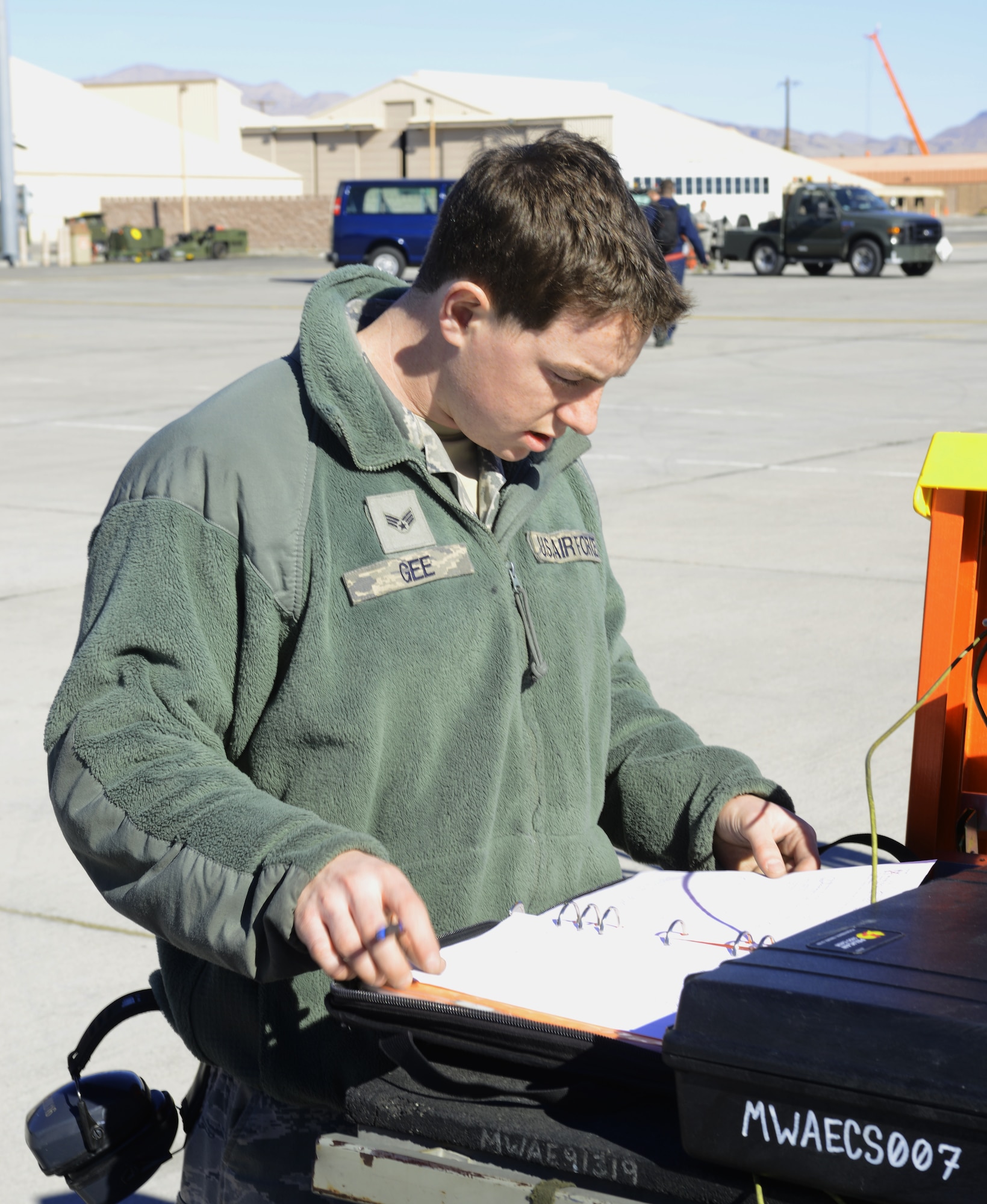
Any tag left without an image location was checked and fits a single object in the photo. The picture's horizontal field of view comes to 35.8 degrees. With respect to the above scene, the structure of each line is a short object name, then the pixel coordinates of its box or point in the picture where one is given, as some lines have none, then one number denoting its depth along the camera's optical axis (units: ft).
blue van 105.19
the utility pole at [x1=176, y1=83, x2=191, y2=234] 192.34
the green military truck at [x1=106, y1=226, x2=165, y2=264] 150.71
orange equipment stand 6.17
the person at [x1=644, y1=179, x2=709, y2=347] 66.13
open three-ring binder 4.29
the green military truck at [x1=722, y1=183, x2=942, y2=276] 99.35
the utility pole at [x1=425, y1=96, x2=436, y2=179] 215.10
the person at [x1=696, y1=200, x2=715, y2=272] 135.03
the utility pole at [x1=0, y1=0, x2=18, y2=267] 137.49
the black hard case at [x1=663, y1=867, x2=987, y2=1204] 3.37
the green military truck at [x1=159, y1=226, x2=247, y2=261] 153.99
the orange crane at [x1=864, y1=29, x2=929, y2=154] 451.12
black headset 5.79
